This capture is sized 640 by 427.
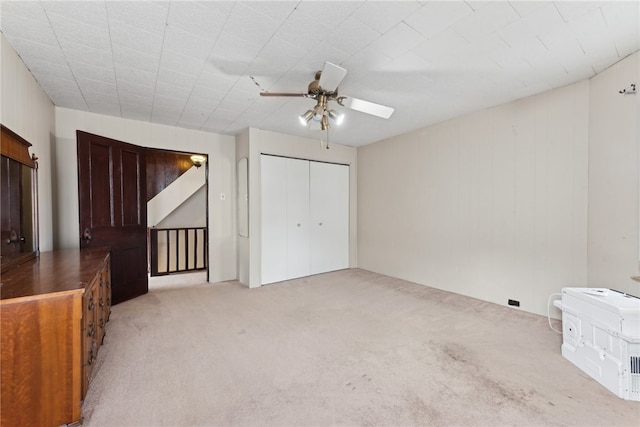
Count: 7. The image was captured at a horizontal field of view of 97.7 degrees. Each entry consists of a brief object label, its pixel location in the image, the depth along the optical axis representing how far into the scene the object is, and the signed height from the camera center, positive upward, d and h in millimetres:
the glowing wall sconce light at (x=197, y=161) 5530 +1005
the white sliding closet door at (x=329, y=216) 5070 -133
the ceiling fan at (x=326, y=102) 2156 +928
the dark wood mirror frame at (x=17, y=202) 1924 +68
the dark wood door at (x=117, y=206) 3199 +54
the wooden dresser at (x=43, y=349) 1358 -716
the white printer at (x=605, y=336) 1773 -892
